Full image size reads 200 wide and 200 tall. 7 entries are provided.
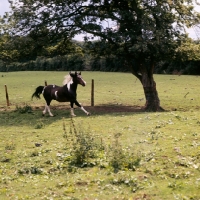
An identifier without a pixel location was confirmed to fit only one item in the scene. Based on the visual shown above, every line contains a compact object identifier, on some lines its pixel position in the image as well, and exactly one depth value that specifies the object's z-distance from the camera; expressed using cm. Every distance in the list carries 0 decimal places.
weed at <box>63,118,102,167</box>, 771
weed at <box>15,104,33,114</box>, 1750
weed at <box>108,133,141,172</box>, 716
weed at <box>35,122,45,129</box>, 1303
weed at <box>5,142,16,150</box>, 962
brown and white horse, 1617
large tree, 1742
